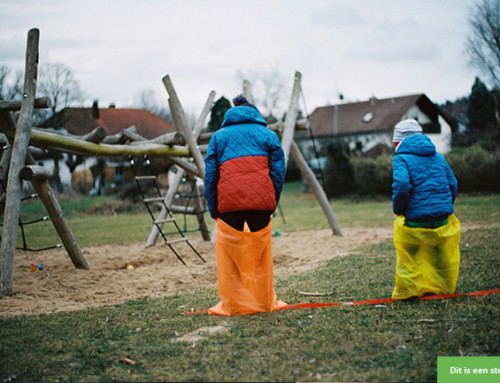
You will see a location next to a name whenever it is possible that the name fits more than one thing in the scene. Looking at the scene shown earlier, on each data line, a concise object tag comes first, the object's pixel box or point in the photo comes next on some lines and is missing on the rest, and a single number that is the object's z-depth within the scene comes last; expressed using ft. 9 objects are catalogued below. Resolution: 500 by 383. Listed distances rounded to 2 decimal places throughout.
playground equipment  21.64
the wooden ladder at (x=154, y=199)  27.66
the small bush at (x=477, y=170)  69.82
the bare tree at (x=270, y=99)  142.10
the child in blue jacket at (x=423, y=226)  15.67
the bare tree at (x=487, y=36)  109.91
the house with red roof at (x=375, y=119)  135.44
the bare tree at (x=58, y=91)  107.76
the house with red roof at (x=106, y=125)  114.21
